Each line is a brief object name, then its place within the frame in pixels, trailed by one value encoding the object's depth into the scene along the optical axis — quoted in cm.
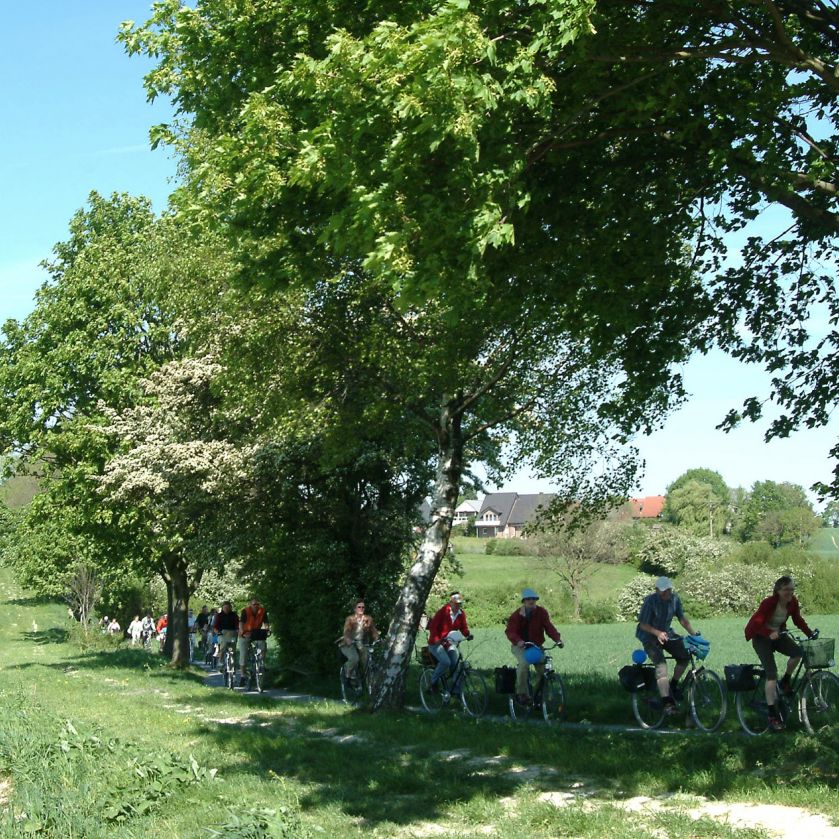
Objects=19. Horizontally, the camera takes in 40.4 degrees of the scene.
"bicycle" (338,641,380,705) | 2183
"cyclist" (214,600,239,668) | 2750
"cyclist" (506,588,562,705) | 1623
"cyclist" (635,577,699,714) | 1409
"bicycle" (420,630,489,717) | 1786
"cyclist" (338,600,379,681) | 2175
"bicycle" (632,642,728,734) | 1381
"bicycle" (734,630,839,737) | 1239
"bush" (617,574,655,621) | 6159
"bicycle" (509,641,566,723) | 1611
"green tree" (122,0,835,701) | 906
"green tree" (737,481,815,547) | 10556
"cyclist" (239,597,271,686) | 2575
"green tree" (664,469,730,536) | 12438
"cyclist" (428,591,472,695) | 1842
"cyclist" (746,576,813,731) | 1284
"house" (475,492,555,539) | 16550
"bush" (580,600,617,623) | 6488
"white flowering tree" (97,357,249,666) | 2556
